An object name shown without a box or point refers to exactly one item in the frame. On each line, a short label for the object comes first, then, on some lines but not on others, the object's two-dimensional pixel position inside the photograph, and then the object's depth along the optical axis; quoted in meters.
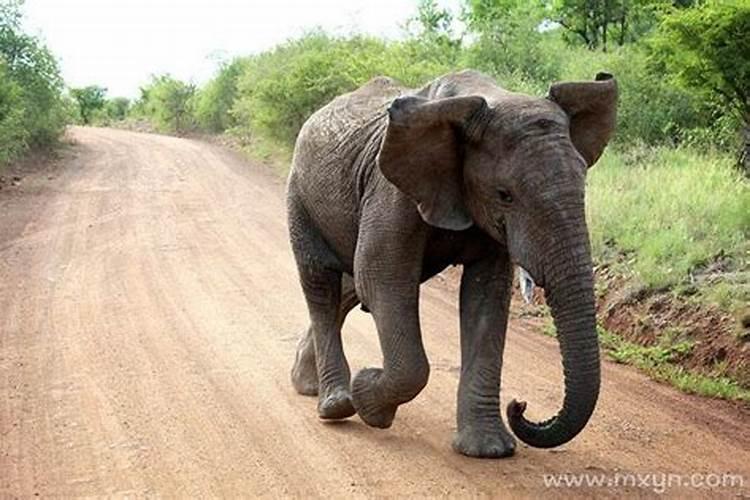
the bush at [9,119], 20.23
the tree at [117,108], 63.89
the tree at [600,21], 29.69
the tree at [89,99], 58.91
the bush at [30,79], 24.58
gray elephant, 4.78
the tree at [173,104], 42.78
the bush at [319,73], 21.27
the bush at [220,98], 38.19
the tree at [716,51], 12.07
